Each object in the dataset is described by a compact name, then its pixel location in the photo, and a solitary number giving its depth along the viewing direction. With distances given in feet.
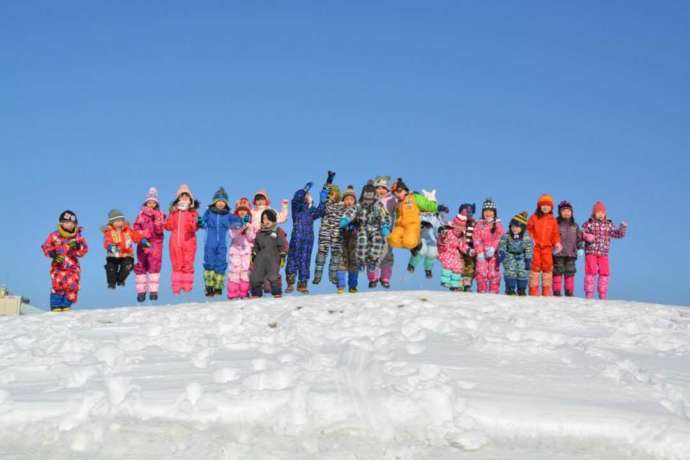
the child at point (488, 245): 44.91
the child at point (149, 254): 42.52
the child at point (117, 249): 42.73
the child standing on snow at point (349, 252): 41.70
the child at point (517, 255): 43.32
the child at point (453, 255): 45.19
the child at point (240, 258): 41.65
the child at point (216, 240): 41.81
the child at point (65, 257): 38.58
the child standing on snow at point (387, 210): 42.68
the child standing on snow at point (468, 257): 45.85
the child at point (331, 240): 42.29
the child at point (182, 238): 42.47
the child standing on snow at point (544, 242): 44.01
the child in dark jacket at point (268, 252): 39.93
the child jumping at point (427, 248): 45.19
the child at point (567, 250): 45.11
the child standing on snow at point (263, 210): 41.70
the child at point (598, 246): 45.62
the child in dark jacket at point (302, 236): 42.68
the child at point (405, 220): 42.27
